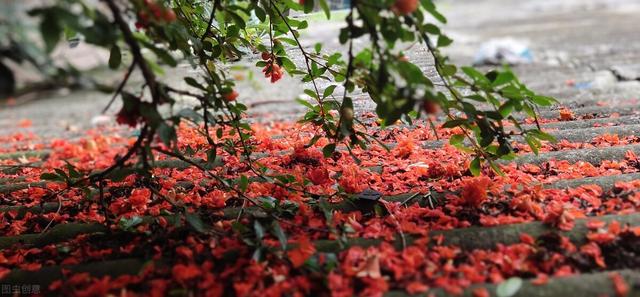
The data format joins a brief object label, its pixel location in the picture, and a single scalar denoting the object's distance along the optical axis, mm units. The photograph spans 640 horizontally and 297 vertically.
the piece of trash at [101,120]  3178
